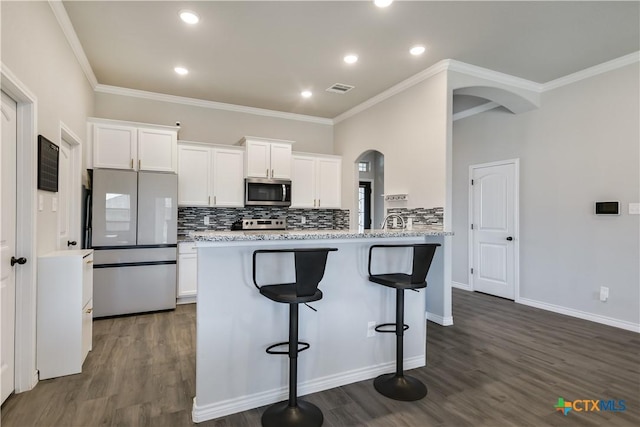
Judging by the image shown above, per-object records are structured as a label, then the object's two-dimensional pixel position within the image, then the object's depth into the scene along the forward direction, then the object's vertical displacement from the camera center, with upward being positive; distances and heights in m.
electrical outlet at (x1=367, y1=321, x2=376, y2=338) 2.61 -0.87
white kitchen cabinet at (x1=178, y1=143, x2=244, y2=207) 4.75 +0.60
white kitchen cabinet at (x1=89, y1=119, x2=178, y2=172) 4.08 +0.90
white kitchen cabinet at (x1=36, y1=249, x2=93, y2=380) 2.49 -0.73
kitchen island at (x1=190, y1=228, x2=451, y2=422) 2.07 -0.72
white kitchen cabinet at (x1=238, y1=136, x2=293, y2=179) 5.04 +0.91
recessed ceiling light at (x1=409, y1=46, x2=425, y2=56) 3.48 +1.76
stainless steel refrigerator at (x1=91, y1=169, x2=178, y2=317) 3.92 -0.28
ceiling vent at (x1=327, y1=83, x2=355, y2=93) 4.52 +1.77
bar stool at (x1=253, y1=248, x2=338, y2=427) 1.93 -0.48
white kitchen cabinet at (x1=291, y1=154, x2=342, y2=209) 5.57 +0.61
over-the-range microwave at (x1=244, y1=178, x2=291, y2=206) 5.05 +0.39
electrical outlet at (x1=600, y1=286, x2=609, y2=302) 3.85 -0.87
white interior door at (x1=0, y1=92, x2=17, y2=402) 2.12 -0.18
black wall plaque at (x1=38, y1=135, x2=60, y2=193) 2.49 +0.41
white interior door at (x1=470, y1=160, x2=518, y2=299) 4.83 -0.16
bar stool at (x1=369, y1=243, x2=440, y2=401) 2.31 -0.72
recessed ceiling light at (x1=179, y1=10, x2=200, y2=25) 2.89 +1.76
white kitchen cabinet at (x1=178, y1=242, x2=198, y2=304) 4.52 -0.72
